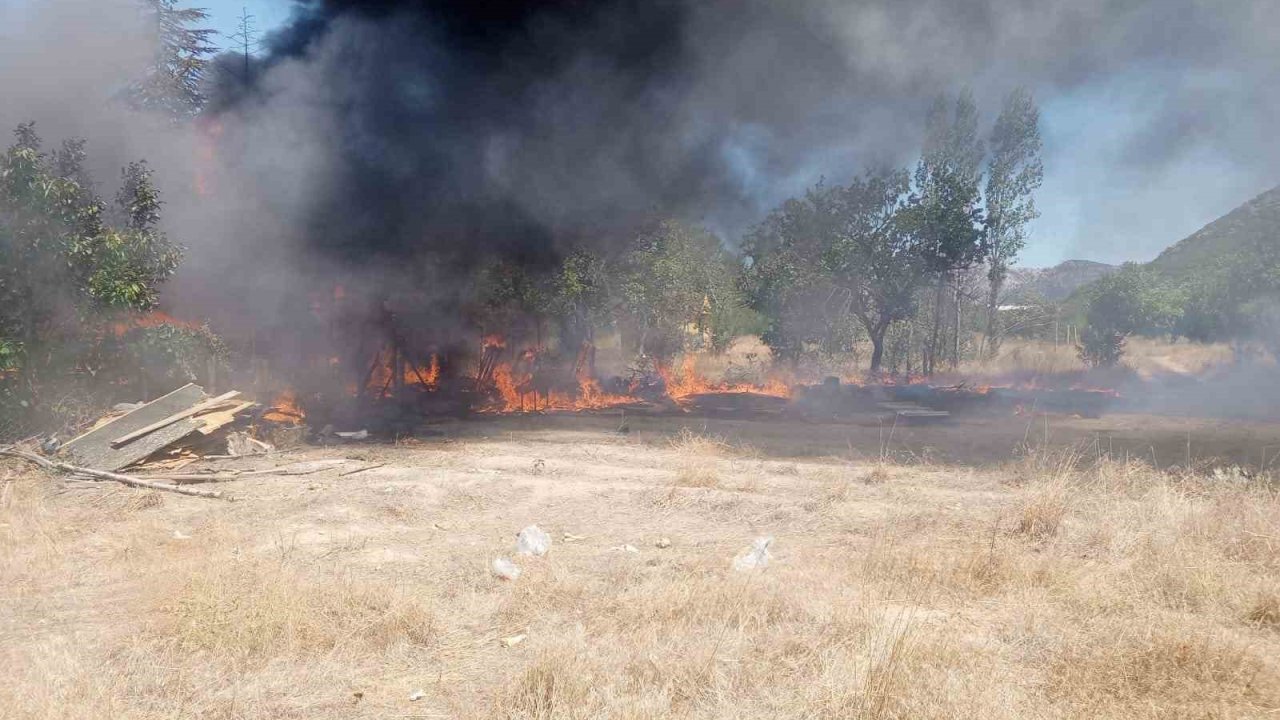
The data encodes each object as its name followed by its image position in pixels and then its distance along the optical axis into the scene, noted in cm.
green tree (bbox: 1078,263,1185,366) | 2364
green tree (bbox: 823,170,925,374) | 2125
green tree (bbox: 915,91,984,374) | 2186
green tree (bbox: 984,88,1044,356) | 2572
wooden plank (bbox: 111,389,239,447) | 936
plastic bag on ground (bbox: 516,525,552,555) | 637
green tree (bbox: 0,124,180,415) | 918
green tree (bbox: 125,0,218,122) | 1677
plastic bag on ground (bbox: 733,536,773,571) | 575
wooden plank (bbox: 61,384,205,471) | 921
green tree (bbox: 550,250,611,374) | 1802
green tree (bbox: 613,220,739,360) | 1905
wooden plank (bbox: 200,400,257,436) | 1012
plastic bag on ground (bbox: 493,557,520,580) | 570
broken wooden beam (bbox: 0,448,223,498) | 831
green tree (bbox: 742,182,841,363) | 2141
